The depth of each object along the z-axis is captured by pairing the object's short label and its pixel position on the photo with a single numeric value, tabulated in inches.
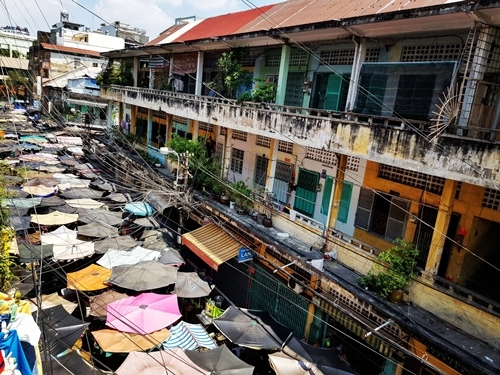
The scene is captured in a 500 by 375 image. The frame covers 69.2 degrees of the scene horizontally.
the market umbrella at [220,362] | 377.4
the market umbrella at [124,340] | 405.7
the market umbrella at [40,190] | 820.0
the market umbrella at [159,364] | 358.6
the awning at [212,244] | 553.0
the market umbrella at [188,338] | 434.3
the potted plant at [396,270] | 372.5
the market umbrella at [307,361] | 383.2
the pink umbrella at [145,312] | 432.1
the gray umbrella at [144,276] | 510.9
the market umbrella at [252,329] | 430.3
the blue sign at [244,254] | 529.3
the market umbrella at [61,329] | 386.9
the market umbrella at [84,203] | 789.9
